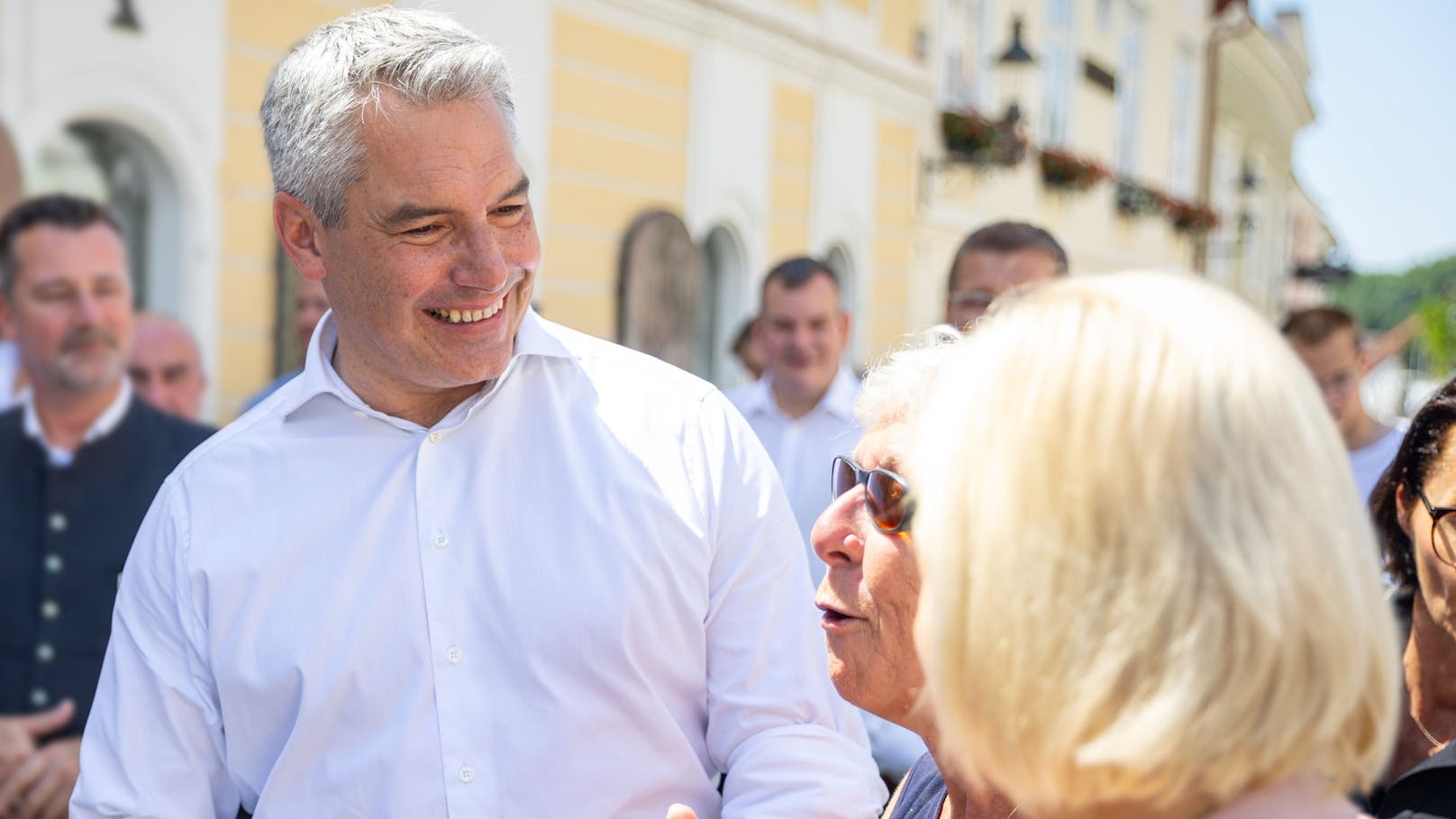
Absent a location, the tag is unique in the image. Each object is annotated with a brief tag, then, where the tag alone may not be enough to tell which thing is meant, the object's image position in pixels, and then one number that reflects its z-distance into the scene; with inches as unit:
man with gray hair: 69.7
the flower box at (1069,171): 576.7
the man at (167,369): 184.2
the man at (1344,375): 178.5
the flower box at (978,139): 486.0
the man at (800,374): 181.6
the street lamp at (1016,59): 466.0
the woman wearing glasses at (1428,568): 77.6
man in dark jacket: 124.7
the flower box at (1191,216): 765.3
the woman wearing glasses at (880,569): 59.9
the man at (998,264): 137.8
